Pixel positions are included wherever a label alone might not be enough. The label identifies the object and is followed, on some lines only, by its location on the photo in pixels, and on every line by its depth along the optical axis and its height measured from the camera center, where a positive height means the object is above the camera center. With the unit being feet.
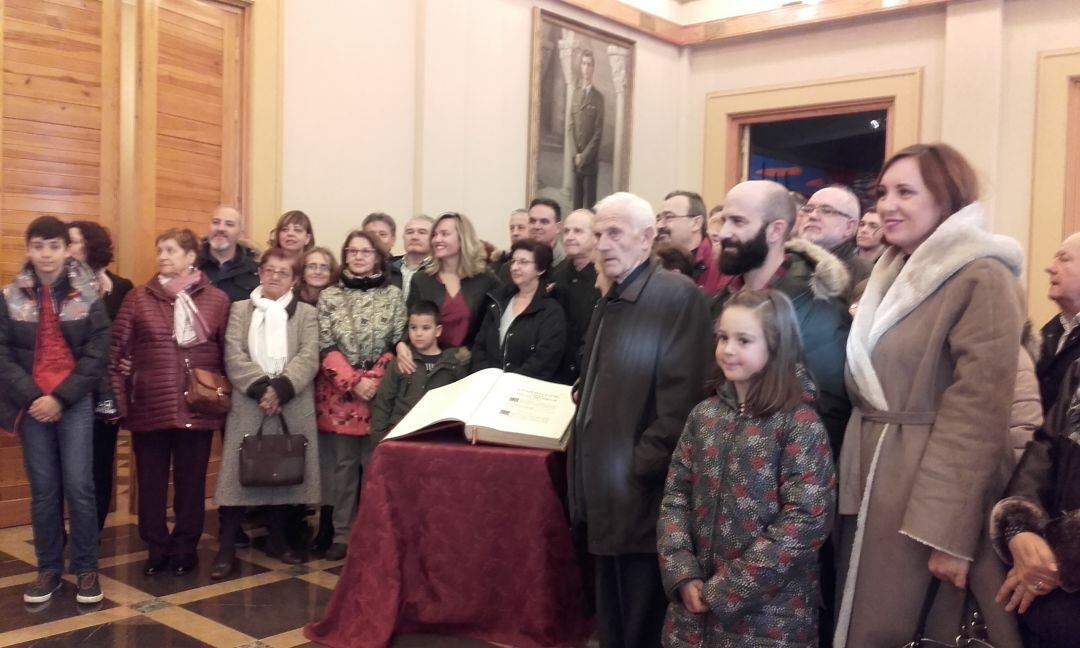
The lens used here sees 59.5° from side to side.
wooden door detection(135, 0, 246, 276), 17.97 +3.46
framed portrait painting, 25.98 +5.37
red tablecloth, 11.00 -3.09
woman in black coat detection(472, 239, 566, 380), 14.38 -0.42
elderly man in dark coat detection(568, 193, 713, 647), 9.36 -1.08
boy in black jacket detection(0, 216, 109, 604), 12.91 -1.32
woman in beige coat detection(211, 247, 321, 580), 14.71 -1.41
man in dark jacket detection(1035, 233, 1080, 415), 8.64 +0.17
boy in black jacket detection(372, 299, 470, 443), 14.61 -1.24
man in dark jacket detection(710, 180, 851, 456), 8.48 +0.30
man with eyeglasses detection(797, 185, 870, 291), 11.79 +1.07
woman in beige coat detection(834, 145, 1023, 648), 7.13 -0.80
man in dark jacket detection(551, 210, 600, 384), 15.12 +0.21
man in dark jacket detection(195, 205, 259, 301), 16.48 +0.50
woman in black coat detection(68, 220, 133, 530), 15.31 -0.08
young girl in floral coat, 7.64 -1.64
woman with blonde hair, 15.56 +0.24
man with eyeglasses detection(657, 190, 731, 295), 16.00 +1.30
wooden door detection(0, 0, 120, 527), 16.63 +2.93
